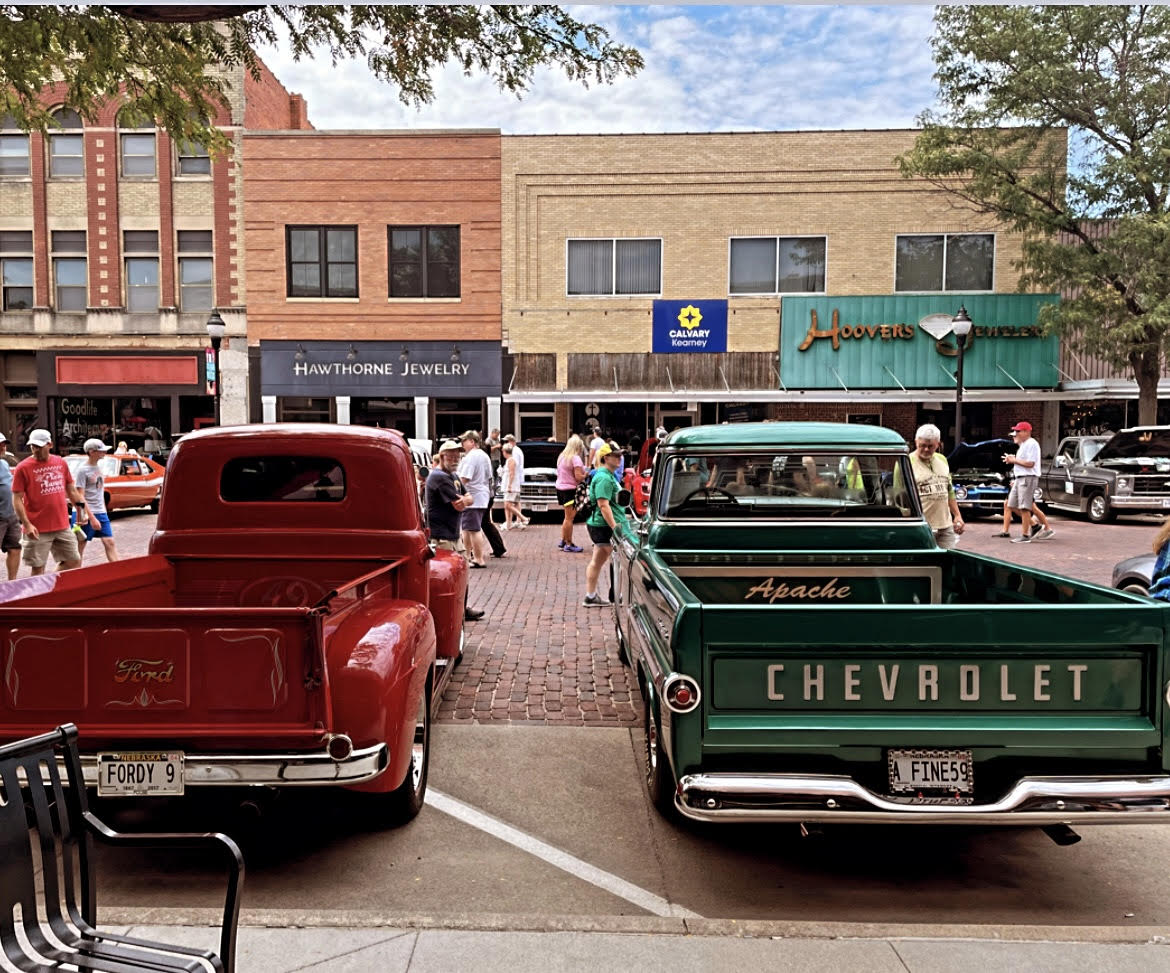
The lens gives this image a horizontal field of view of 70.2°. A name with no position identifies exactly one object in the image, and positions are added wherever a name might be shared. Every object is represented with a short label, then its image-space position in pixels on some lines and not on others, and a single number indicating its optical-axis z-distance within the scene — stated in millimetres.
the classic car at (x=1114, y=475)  15609
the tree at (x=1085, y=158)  18172
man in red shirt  8633
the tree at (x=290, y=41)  5617
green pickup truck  3133
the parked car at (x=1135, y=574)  6348
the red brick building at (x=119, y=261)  25094
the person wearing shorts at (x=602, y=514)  8539
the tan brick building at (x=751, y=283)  22203
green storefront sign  22078
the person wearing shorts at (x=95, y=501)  10164
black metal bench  2064
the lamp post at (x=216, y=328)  16531
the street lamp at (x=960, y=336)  17297
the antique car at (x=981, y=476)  16594
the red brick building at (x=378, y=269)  23062
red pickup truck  3320
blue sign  22562
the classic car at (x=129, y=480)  16578
